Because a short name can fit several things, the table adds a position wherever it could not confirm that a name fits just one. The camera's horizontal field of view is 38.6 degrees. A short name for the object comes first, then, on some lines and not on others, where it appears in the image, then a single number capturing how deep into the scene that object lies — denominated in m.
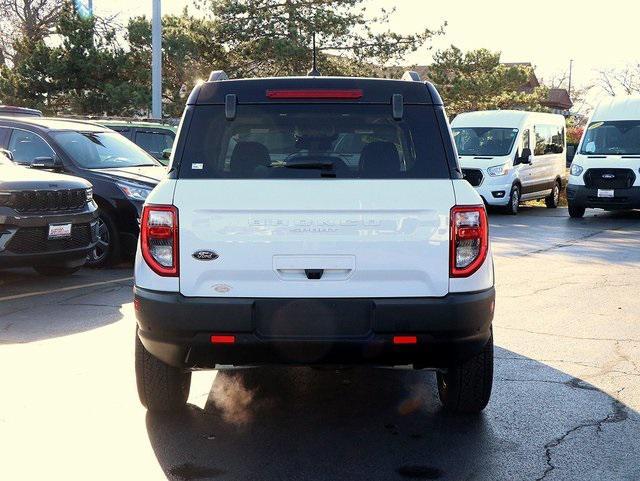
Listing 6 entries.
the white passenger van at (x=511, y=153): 18.89
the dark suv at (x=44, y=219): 8.88
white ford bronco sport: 4.27
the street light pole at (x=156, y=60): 21.28
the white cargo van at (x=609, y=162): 17.86
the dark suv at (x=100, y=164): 10.76
